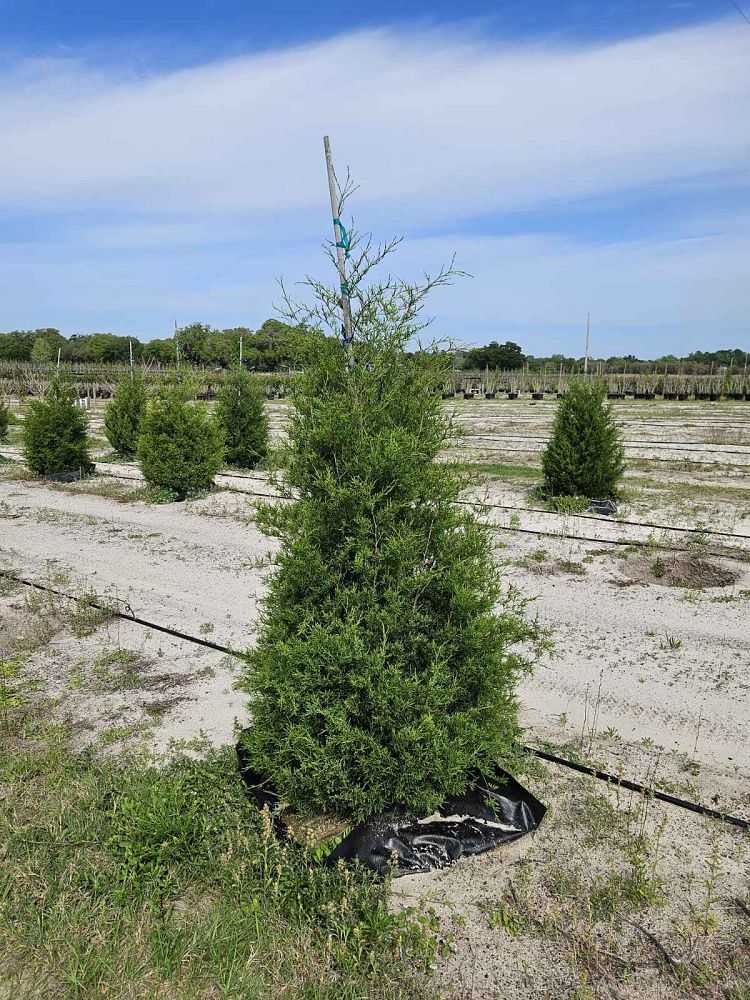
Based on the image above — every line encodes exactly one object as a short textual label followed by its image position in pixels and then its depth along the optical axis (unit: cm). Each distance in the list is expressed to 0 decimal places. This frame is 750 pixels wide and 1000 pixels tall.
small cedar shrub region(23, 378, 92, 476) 1449
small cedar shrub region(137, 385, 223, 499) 1209
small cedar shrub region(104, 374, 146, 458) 1677
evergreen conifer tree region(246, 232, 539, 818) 303
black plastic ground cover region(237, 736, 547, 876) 305
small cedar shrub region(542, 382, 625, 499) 1065
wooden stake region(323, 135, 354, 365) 306
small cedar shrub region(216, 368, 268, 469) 1505
